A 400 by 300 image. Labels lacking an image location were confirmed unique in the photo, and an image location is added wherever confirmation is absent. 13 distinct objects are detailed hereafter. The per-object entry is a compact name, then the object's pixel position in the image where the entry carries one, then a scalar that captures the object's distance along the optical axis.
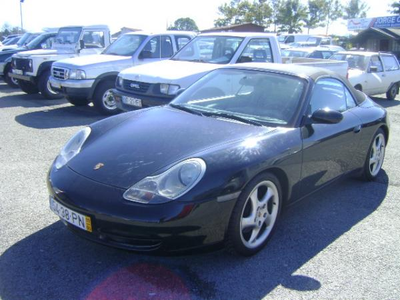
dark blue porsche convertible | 2.79
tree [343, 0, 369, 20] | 91.69
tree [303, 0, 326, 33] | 62.88
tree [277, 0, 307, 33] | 54.69
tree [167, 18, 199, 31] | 80.18
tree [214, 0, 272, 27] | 52.41
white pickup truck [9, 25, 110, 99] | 10.95
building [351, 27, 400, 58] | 32.31
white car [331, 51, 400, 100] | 11.34
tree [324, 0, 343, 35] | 78.75
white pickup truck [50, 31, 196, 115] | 9.05
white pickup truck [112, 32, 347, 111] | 7.26
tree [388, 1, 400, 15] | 58.88
